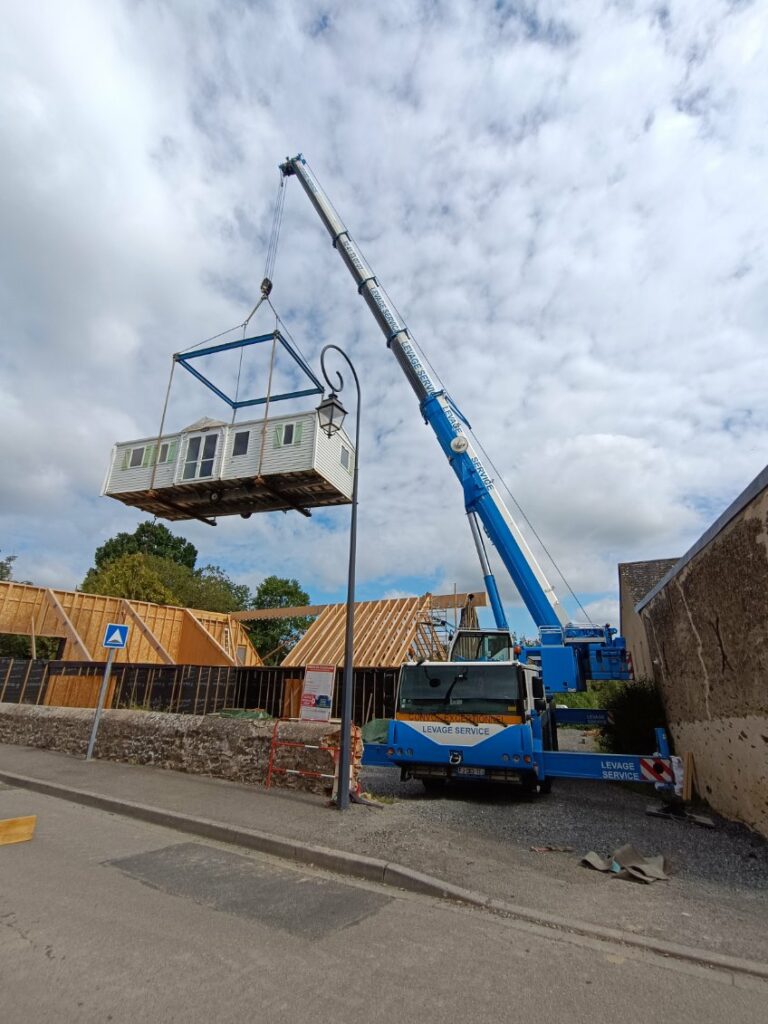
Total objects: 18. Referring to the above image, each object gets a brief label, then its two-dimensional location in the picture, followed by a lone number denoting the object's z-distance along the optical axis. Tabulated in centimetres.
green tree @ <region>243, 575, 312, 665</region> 4981
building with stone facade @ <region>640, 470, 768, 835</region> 633
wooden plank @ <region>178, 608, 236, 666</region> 2478
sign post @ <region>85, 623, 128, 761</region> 1096
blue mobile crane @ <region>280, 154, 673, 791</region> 802
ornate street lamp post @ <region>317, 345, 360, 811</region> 750
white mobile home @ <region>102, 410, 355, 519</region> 1226
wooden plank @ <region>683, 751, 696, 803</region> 848
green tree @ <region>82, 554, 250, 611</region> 3641
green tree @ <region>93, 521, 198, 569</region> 5216
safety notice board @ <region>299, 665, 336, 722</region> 1069
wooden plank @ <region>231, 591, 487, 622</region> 2005
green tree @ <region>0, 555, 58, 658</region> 3069
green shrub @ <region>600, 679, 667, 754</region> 1122
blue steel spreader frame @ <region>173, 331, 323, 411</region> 1271
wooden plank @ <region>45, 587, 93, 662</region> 2166
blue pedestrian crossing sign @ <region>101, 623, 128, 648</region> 1127
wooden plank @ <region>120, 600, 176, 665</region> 2334
